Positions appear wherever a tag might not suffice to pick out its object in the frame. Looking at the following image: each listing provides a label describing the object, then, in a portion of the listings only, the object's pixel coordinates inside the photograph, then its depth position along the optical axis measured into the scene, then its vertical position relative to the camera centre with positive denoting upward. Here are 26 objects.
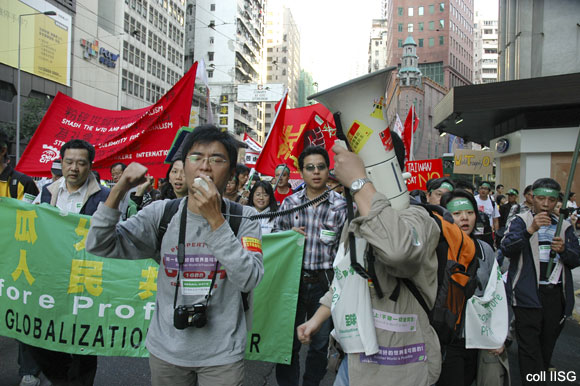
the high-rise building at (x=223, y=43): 71.19 +24.56
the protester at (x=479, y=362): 2.92 -1.10
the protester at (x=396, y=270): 1.62 -0.29
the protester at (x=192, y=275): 2.05 -0.40
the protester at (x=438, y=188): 5.06 +0.14
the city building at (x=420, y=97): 64.44 +15.42
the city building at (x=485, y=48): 121.12 +43.76
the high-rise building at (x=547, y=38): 19.64 +7.64
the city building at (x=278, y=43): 125.94 +43.88
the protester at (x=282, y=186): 6.38 +0.13
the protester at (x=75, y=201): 3.52 -0.12
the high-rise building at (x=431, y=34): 79.38 +30.48
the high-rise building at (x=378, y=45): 127.75 +45.42
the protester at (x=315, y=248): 3.72 -0.48
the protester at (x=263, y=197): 5.30 -0.05
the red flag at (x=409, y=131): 9.96 +1.56
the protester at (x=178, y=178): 4.50 +0.13
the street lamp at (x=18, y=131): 25.52 +3.22
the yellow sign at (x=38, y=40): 29.97 +10.88
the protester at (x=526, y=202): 5.43 +0.00
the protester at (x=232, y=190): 5.50 +0.03
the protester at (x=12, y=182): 4.27 +0.03
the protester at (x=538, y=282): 3.83 -0.71
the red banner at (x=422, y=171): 8.27 +0.54
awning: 14.45 +3.52
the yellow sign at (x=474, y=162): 16.31 +1.46
